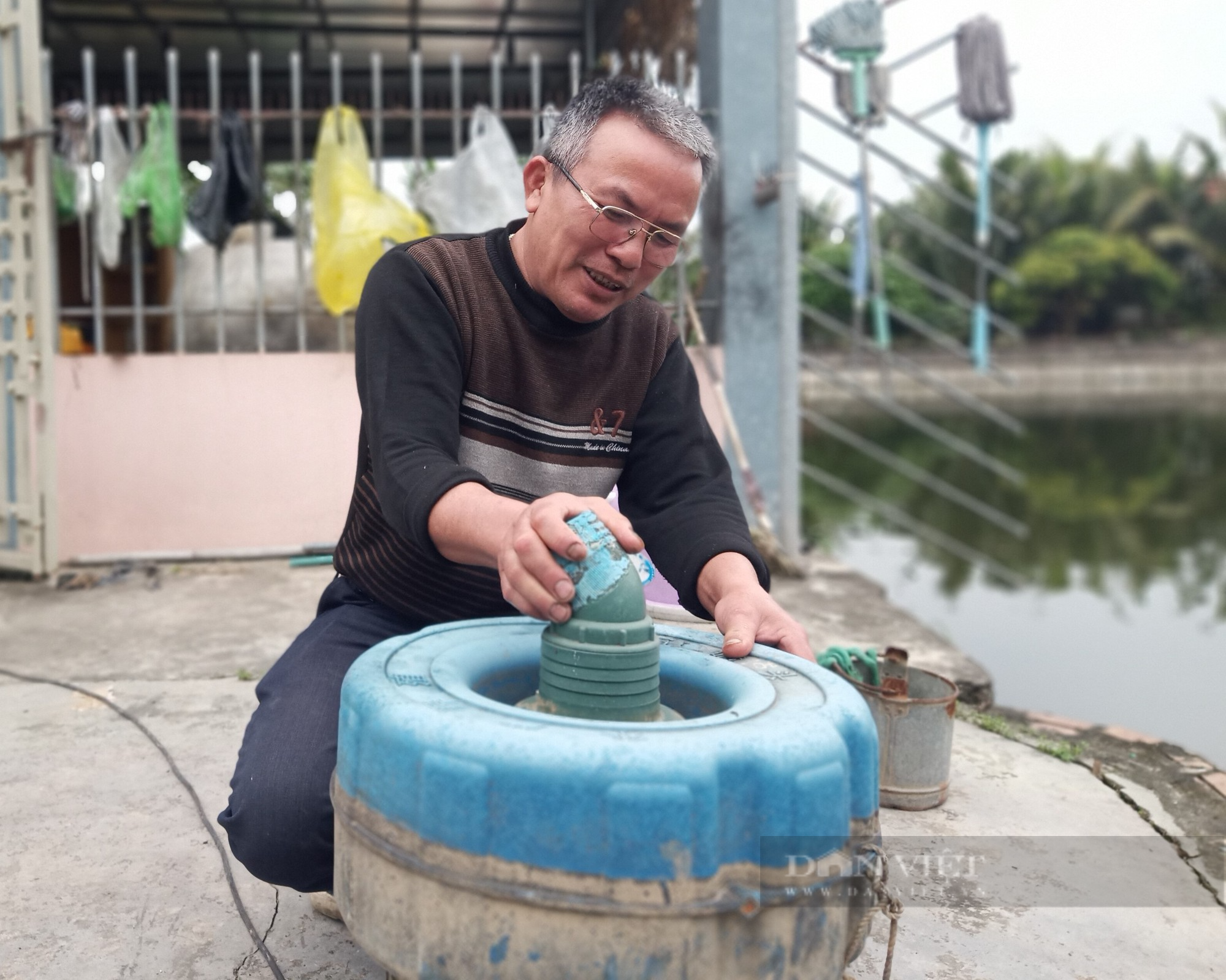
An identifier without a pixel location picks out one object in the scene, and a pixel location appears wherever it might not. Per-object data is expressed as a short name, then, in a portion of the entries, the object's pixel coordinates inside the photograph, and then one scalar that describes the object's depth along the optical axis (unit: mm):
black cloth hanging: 4801
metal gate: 4496
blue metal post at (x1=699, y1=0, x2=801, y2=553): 5020
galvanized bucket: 2436
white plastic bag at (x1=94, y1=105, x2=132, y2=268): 4820
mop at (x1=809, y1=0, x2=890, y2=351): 6012
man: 1469
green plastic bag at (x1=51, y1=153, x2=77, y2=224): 4867
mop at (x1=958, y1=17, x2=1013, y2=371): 6820
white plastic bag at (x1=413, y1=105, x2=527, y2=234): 4883
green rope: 2637
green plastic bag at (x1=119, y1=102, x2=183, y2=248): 4770
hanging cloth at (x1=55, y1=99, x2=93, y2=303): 4797
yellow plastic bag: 4672
